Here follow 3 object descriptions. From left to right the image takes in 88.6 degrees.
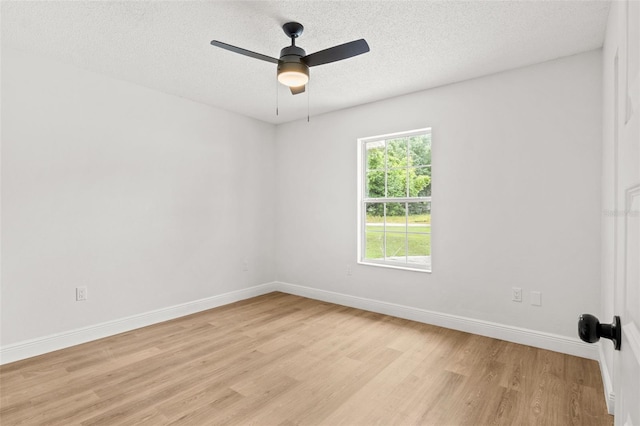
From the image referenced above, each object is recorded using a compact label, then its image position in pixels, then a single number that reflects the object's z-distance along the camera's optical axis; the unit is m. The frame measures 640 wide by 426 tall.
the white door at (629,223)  0.53
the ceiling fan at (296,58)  2.30
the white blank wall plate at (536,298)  2.99
